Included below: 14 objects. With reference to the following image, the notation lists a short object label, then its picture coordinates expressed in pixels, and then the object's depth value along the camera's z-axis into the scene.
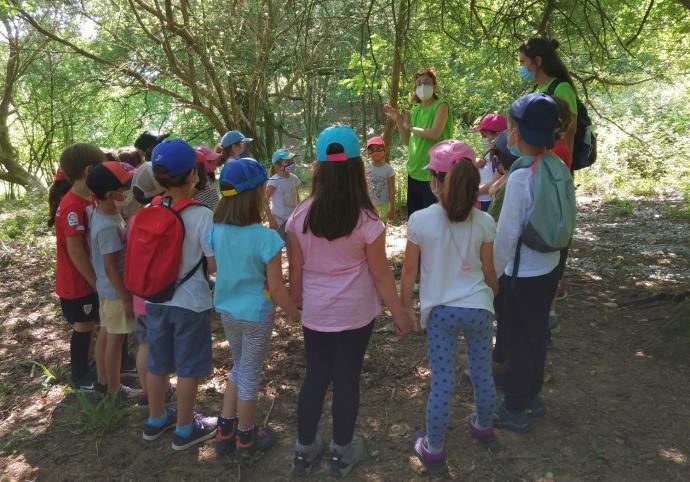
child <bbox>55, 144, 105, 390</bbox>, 3.06
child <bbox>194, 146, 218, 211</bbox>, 3.84
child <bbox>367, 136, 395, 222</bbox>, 5.09
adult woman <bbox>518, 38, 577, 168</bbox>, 3.10
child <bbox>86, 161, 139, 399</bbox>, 2.91
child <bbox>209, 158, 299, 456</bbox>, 2.40
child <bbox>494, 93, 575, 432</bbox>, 2.46
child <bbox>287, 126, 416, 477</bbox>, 2.28
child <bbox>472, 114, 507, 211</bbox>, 3.83
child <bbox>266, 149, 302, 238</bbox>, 4.95
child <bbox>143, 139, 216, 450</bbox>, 2.58
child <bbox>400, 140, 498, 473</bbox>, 2.31
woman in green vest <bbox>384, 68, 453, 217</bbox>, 4.37
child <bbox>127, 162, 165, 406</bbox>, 2.79
